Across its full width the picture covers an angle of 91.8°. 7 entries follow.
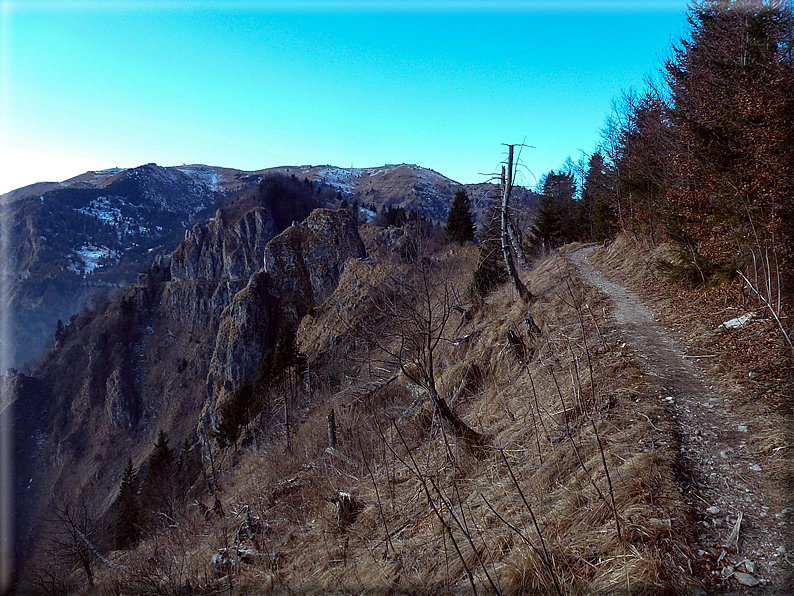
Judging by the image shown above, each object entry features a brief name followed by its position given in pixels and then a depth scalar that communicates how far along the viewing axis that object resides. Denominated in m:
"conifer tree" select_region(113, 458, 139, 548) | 21.75
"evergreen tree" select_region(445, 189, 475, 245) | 34.91
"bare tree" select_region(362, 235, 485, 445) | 5.24
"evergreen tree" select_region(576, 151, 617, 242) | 23.07
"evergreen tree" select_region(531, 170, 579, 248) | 33.09
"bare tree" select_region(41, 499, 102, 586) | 10.33
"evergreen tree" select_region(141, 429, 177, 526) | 17.78
